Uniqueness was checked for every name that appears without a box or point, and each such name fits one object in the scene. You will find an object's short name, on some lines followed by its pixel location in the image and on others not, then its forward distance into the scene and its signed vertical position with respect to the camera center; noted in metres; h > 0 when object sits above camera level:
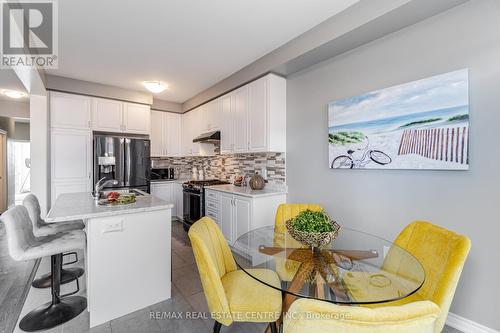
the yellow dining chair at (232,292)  1.36 -0.84
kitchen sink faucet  2.49 -0.30
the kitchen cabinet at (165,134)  5.23 +0.72
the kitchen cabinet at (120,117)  4.28 +0.93
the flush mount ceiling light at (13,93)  4.45 +1.40
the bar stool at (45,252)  1.74 -0.68
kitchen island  1.89 -0.78
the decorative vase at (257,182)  3.47 -0.27
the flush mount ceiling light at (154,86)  3.64 +1.26
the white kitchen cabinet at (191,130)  4.92 +0.77
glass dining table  1.27 -0.66
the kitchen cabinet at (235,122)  3.63 +0.71
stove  4.01 -0.63
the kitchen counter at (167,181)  5.02 -0.36
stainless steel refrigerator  4.09 +0.07
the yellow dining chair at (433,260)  1.27 -0.61
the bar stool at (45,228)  2.35 -0.67
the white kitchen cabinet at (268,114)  3.23 +0.72
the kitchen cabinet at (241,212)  3.10 -0.67
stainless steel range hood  4.25 +0.51
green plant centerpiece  1.46 -0.42
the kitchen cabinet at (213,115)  4.25 +0.94
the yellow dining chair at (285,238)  1.48 -0.62
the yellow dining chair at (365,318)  0.69 -0.47
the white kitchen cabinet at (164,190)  4.95 -0.55
